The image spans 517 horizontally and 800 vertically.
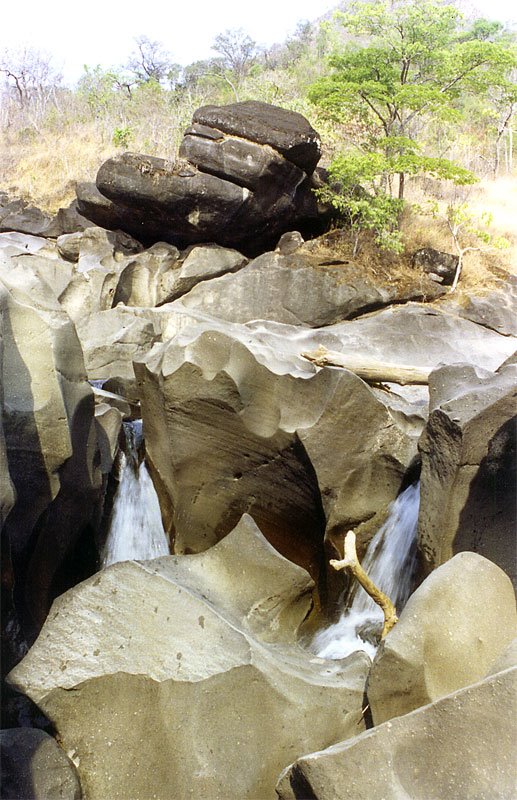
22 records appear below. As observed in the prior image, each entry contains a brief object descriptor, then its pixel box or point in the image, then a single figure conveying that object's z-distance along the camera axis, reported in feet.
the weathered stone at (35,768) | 9.75
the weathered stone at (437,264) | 46.19
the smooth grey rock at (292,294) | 42.45
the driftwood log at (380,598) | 12.88
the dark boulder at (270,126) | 43.19
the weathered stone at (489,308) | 42.27
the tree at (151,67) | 85.92
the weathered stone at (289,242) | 45.02
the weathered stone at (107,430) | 18.72
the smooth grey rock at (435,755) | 7.82
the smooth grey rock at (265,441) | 17.07
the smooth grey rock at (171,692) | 10.50
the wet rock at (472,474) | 13.20
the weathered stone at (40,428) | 13.39
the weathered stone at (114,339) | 31.19
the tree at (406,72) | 46.85
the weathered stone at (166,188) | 42.70
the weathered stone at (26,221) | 51.60
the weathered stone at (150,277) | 44.88
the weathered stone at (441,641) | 10.60
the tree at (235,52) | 88.53
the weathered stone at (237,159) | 42.96
